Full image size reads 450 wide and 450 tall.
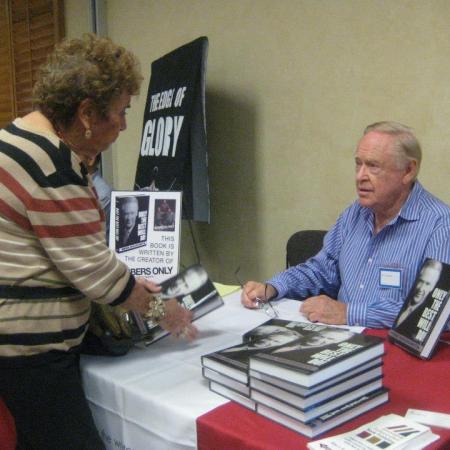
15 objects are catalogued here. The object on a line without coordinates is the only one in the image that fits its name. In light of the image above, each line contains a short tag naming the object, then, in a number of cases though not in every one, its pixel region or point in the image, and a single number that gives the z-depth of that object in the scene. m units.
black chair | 2.67
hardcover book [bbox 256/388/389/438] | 1.01
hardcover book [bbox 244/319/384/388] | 1.00
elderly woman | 1.14
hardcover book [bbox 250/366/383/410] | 1.01
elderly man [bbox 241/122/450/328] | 1.73
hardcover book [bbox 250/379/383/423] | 1.01
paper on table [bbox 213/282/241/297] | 2.06
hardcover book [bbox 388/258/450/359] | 1.36
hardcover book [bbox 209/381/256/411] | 1.13
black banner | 3.07
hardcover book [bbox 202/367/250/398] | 1.14
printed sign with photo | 1.76
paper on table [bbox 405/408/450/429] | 1.05
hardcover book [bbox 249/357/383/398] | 1.00
